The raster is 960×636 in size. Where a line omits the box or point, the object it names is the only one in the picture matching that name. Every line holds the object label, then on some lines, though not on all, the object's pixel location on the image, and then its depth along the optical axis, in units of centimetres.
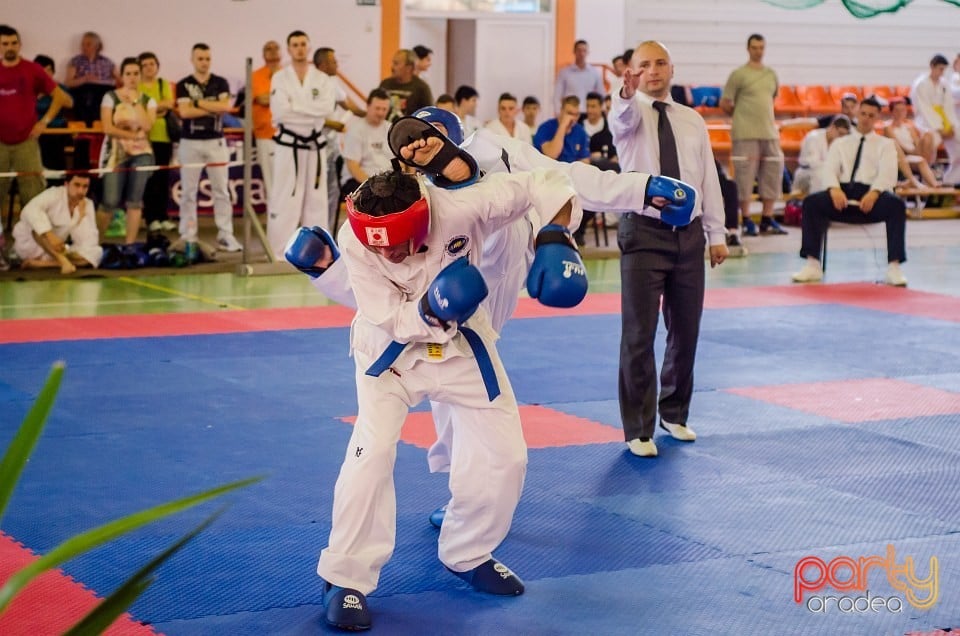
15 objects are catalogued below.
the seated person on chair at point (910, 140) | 1797
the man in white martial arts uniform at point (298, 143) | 1178
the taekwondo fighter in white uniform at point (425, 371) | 385
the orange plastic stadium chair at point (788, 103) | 1927
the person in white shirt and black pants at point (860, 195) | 1176
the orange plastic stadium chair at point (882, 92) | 2016
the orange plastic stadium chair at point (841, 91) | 1986
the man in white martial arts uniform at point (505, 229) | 430
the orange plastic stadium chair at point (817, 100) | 1950
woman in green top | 1314
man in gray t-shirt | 1504
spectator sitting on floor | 1130
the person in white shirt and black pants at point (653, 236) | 587
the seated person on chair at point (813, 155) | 1594
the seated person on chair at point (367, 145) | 1237
